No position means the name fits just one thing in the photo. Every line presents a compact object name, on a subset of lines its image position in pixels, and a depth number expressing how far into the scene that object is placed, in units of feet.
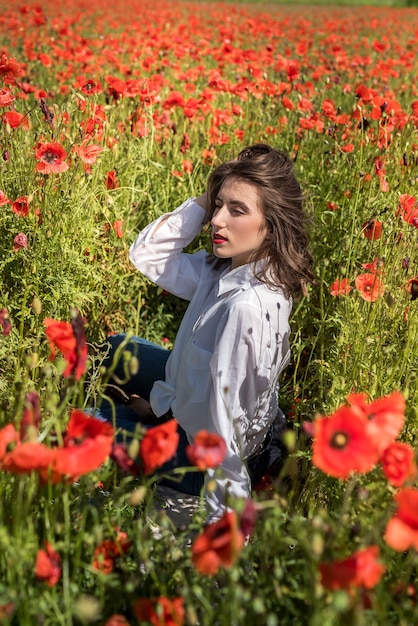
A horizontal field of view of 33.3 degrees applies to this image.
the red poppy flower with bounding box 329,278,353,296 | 6.86
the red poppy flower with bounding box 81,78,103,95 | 8.69
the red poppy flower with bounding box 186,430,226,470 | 3.78
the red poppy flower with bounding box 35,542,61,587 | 3.76
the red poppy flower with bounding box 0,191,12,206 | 6.90
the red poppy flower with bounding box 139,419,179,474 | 3.87
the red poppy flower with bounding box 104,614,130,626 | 3.69
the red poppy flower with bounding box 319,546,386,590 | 3.30
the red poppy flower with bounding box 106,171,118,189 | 8.68
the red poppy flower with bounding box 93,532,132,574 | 4.16
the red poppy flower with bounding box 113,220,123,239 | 8.66
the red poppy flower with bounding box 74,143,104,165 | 7.48
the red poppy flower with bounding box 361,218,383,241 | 7.19
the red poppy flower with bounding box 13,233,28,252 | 6.59
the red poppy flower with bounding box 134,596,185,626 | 3.62
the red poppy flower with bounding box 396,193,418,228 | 7.00
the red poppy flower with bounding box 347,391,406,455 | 3.59
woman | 6.42
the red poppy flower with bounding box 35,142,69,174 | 6.99
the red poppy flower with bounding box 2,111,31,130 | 7.83
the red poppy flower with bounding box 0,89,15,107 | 7.64
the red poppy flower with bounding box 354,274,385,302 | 6.52
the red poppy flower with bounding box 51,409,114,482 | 3.64
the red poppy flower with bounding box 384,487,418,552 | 3.36
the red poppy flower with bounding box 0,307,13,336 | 4.73
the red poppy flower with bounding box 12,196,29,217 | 7.23
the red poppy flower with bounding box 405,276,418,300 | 5.99
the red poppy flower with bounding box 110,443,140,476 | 4.02
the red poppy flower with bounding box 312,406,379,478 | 3.50
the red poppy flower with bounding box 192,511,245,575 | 3.33
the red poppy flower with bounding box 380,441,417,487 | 3.83
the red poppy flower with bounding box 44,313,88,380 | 4.13
